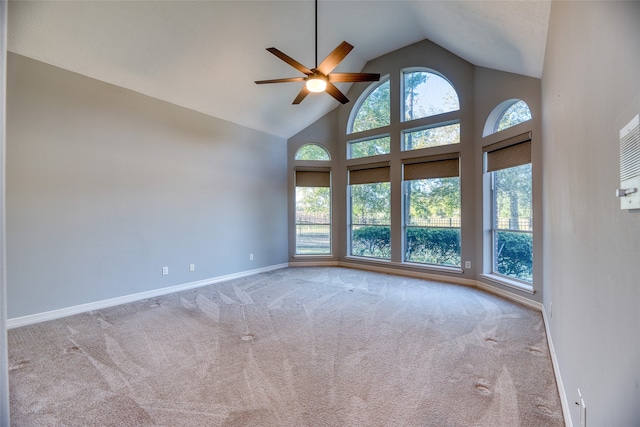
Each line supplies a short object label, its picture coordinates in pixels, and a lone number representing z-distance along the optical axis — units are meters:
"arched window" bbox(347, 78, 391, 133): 6.05
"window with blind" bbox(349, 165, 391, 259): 6.10
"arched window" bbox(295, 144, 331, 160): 6.72
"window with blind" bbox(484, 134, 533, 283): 4.00
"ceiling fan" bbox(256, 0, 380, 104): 3.01
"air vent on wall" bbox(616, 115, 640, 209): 0.74
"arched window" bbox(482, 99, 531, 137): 4.05
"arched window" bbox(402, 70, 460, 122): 5.21
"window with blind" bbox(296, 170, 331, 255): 6.77
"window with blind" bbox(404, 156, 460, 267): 5.20
